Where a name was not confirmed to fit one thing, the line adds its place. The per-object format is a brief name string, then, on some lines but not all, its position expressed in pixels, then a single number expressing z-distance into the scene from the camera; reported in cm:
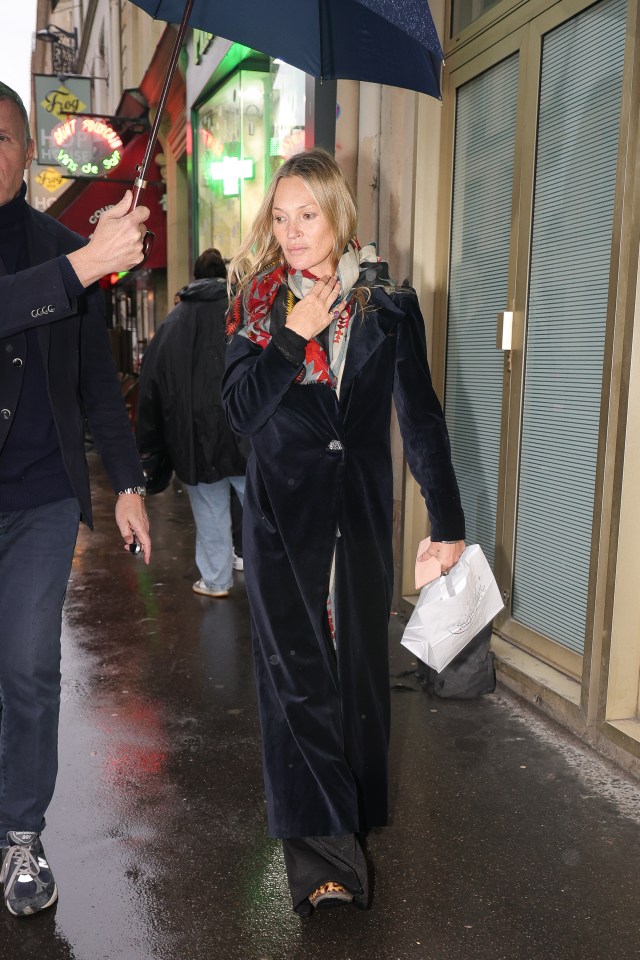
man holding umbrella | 262
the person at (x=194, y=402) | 590
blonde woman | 258
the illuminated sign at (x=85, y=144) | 1461
